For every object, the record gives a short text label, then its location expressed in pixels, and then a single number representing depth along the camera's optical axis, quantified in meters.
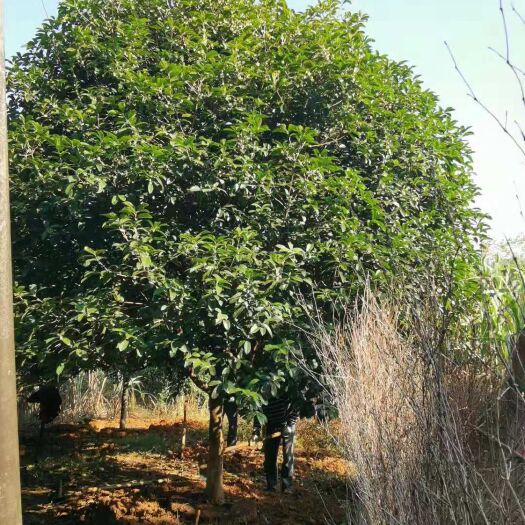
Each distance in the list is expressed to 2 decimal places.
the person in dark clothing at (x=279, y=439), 6.87
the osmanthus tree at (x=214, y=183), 5.07
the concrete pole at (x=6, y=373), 3.18
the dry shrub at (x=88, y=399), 13.62
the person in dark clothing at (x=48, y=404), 9.43
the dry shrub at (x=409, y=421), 3.07
